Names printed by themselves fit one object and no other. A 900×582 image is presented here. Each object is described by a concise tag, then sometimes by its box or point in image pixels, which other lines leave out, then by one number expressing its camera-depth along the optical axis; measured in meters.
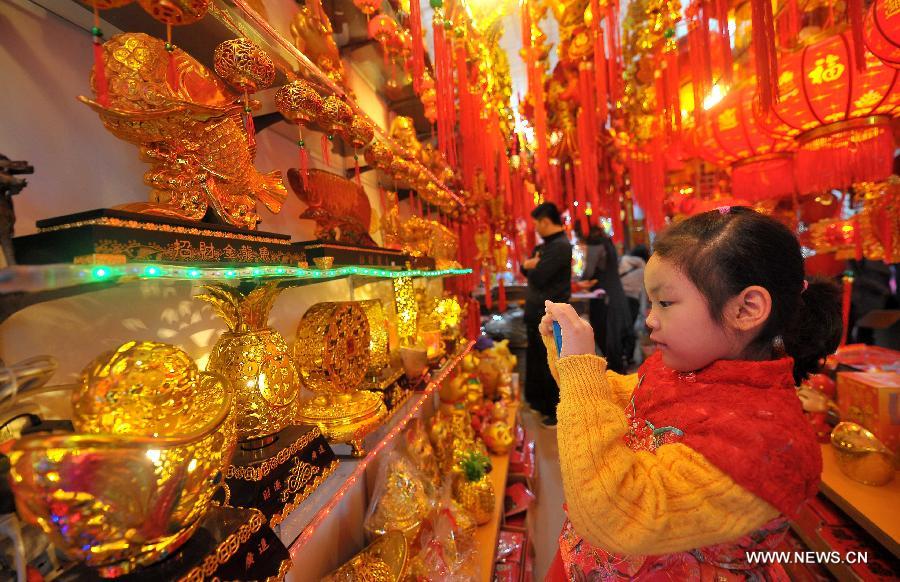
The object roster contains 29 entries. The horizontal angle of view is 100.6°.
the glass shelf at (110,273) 0.30
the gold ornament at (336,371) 0.90
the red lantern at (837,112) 1.71
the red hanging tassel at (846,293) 2.74
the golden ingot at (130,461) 0.36
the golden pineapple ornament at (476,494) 1.57
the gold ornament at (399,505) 1.28
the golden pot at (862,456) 1.53
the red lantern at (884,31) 1.27
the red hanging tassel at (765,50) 1.05
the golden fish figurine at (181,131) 0.55
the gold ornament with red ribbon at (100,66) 0.51
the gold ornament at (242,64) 0.67
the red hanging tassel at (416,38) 1.09
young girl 0.57
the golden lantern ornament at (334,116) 0.92
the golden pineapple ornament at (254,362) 0.68
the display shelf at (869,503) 1.30
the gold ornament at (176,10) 0.56
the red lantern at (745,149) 2.30
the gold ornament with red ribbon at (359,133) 1.06
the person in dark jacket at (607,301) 4.27
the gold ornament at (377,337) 1.19
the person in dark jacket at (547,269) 2.85
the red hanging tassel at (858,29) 0.99
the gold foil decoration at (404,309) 1.61
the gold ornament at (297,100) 0.86
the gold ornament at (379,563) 1.06
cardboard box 1.63
